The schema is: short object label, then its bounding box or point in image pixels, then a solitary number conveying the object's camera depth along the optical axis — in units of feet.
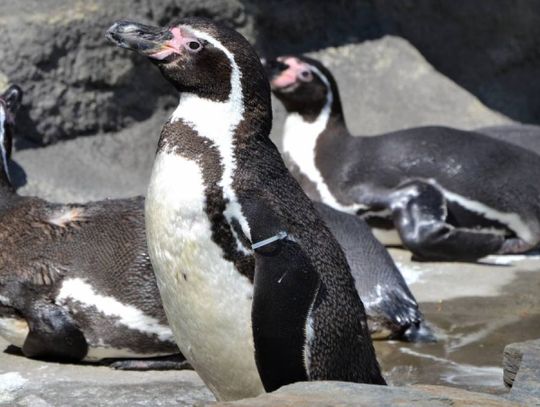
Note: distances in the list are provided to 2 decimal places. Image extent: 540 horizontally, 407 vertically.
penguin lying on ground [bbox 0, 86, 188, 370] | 38.50
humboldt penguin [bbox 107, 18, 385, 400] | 28.12
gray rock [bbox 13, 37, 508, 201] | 62.08
